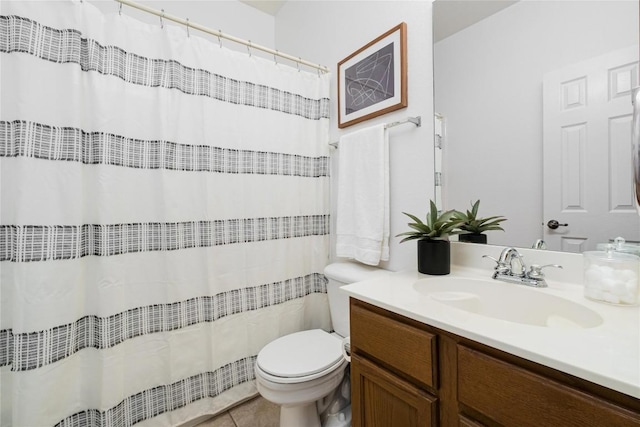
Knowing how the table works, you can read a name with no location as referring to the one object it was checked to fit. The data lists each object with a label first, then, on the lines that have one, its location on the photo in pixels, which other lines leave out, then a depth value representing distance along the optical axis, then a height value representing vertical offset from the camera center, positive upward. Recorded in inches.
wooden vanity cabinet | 18.8 -14.7
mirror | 31.9 +16.0
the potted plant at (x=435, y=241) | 40.8 -4.2
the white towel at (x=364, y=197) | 52.3 +3.4
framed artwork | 50.1 +27.4
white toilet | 44.1 -25.7
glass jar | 28.4 -6.7
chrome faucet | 35.1 -7.7
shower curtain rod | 46.4 +35.1
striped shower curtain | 39.8 -0.3
